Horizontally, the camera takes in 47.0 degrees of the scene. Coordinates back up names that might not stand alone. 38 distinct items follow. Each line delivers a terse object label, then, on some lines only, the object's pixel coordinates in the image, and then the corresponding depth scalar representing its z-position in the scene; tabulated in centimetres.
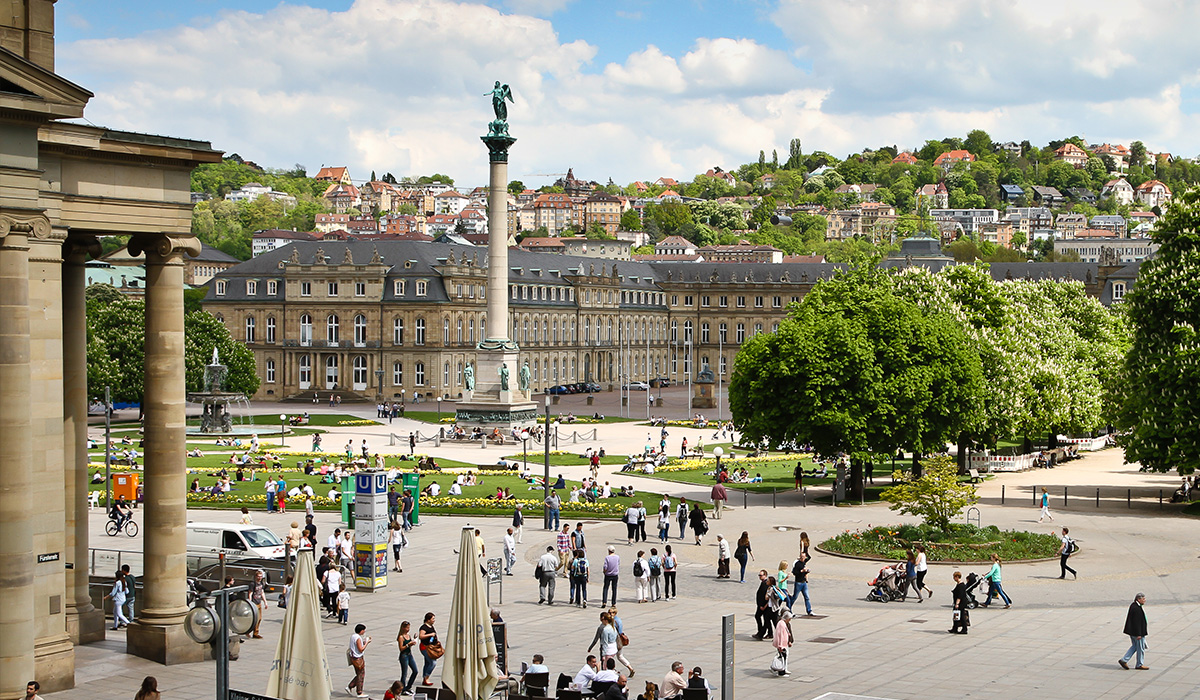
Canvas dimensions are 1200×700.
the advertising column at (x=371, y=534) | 3756
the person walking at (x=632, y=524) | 4672
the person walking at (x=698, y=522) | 4688
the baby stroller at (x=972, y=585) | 3320
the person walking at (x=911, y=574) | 3669
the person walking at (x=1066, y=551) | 3997
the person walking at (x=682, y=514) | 4881
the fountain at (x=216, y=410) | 9344
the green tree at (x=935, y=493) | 4300
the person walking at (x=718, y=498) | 5350
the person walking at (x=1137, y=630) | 2769
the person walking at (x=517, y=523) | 4703
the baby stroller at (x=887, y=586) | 3650
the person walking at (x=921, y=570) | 3659
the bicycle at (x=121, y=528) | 4962
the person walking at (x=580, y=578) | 3538
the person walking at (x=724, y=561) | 3984
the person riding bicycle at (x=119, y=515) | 4969
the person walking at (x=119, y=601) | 3048
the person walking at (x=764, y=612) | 3112
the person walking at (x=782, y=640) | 2719
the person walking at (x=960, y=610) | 3148
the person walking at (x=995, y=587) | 3572
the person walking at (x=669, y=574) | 3697
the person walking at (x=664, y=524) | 4659
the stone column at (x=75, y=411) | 2656
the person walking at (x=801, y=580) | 3449
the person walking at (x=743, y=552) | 3906
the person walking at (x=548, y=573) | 3559
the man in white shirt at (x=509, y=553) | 3994
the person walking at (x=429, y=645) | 2564
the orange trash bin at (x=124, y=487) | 5466
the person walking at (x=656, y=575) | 3641
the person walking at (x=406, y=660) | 2516
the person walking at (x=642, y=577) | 3612
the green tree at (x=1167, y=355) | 5519
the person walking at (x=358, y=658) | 2477
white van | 3753
